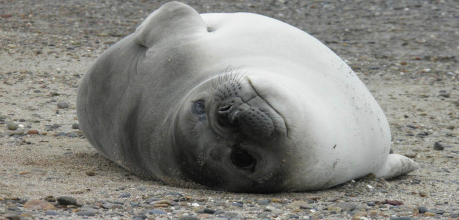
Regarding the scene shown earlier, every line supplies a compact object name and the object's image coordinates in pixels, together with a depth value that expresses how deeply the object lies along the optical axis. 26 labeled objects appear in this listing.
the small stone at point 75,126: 11.89
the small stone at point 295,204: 7.23
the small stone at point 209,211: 6.83
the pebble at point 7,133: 10.81
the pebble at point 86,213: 6.38
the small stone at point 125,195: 7.36
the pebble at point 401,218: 6.73
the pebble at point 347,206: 7.24
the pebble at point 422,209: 7.10
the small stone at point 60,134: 11.31
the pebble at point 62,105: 13.32
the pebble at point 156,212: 6.67
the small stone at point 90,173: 8.83
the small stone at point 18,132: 10.93
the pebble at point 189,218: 6.43
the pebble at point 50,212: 6.30
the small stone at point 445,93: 15.15
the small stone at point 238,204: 7.16
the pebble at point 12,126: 11.26
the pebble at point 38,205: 6.50
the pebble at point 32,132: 11.09
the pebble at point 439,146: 11.21
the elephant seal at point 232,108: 7.05
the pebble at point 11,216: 5.88
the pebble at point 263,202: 7.30
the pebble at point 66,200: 6.68
